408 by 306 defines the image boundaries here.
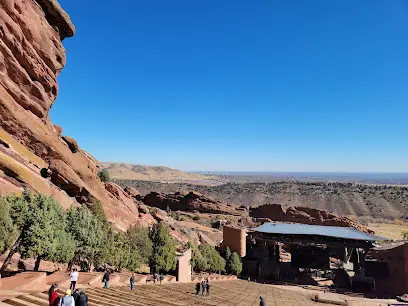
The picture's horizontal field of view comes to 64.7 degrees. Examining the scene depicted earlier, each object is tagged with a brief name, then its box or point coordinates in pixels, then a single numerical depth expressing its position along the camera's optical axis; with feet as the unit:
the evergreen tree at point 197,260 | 147.02
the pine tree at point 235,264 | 179.01
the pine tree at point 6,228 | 59.93
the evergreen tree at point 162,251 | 120.57
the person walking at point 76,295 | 38.62
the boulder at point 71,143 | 151.43
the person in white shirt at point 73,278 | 56.59
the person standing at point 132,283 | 72.33
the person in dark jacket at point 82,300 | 38.01
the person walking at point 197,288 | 82.77
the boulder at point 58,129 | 155.33
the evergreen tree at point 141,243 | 118.93
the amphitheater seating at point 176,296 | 49.90
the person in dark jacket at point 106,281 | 67.92
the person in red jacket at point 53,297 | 36.01
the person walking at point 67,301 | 33.60
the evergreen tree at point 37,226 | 65.26
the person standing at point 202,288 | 83.78
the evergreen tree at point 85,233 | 84.12
